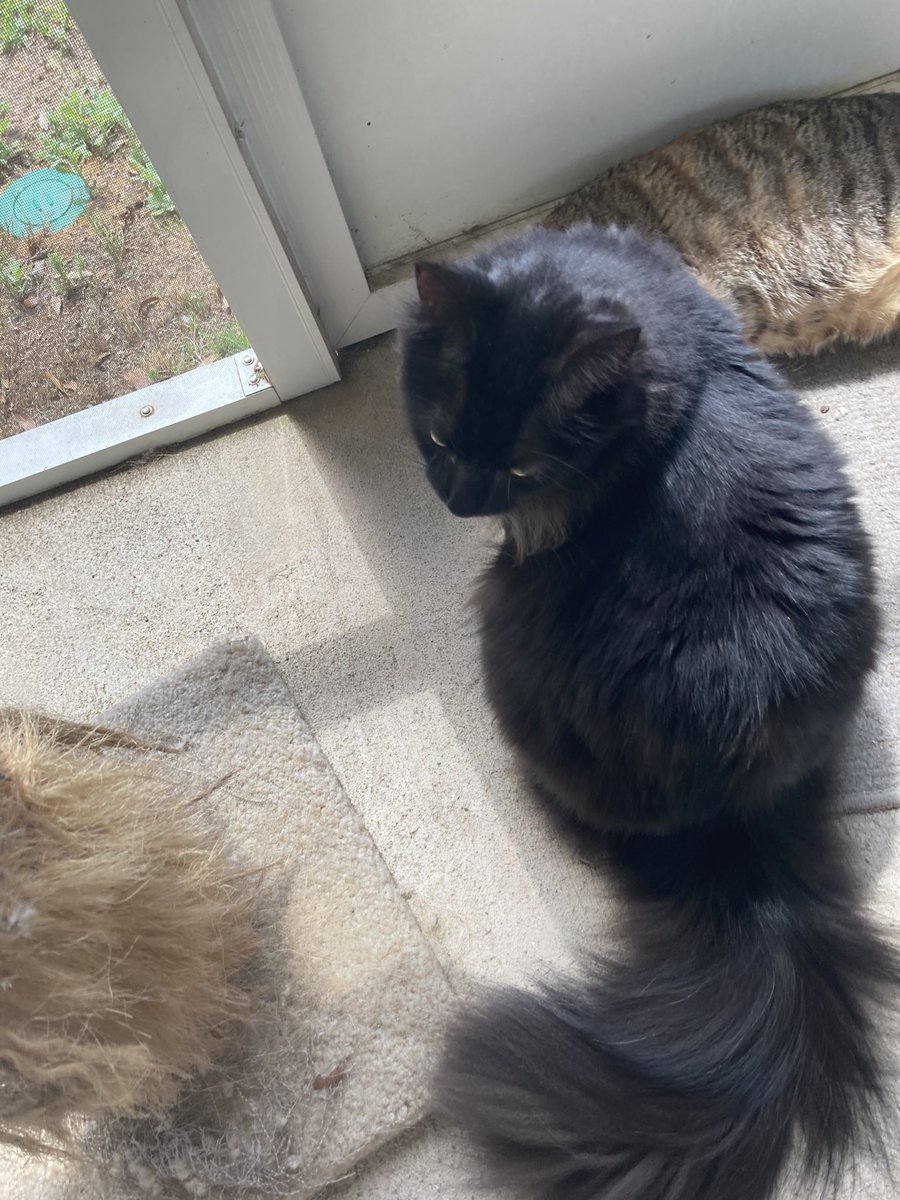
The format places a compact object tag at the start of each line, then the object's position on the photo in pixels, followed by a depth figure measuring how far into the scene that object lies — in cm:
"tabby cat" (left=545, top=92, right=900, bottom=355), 152
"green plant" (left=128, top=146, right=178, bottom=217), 157
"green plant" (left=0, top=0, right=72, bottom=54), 128
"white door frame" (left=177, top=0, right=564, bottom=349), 124
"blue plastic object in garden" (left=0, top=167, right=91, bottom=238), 165
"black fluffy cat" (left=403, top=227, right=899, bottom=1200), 91
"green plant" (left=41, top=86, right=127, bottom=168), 141
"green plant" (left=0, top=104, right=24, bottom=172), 156
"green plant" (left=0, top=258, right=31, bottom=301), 173
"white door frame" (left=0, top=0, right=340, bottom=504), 112
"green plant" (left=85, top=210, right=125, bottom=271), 171
